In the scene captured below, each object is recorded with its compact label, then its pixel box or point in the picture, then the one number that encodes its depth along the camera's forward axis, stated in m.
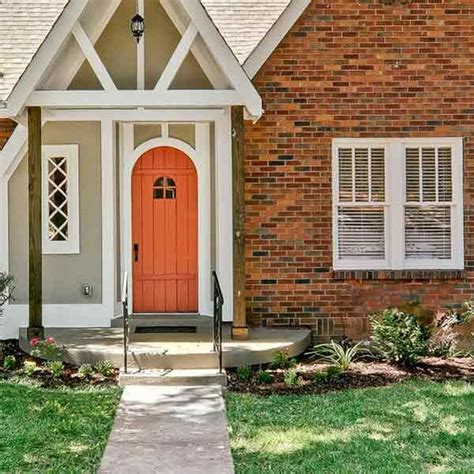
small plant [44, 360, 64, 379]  8.82
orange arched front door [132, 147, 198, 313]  11.62
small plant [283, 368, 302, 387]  8.62
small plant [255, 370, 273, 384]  8.73
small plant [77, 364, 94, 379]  8.86
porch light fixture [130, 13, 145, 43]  9.98
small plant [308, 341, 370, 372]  9.49
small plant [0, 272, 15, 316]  10.30
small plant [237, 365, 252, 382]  8.84
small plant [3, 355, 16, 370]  9.29
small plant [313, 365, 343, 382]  8.82
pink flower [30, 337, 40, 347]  9.35
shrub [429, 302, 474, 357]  10.01
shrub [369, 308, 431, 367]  9.29
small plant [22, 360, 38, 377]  8.98
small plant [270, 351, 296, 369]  9.28
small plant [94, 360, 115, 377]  8.93
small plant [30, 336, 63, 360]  9.28
